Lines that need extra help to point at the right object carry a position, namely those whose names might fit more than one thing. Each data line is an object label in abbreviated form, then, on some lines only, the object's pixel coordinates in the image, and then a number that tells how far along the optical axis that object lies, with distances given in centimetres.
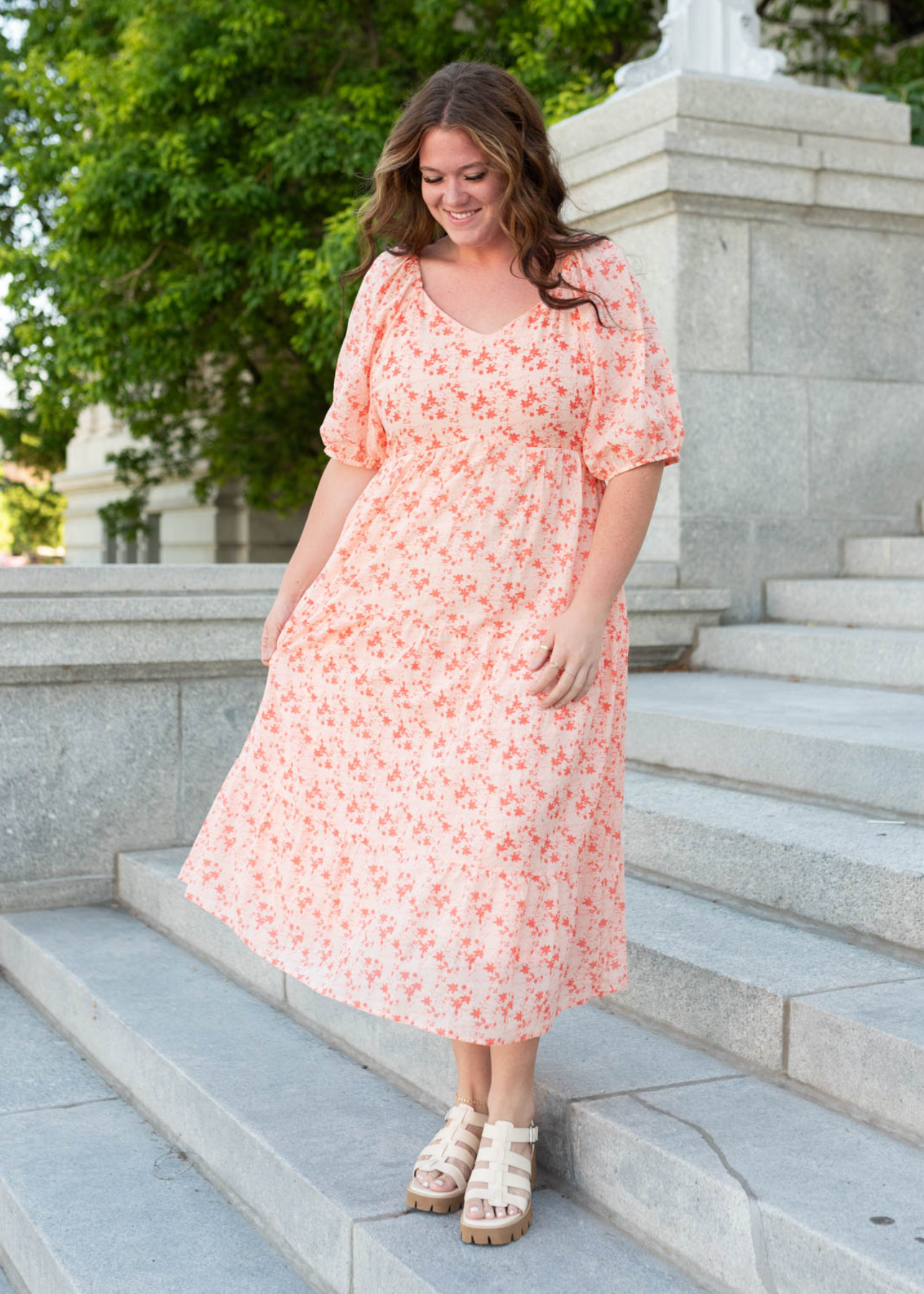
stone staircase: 242
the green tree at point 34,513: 2895
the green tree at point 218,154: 1207
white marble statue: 622
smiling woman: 250
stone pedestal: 591
